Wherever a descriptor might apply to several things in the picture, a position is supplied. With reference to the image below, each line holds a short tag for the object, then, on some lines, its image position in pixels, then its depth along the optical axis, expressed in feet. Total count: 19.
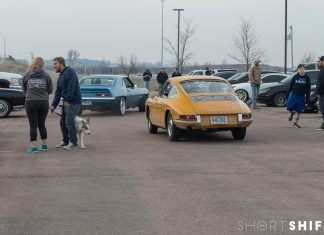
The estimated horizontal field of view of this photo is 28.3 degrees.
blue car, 70.03
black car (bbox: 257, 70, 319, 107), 86.12
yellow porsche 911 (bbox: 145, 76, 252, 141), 42.93
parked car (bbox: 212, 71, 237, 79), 137.39
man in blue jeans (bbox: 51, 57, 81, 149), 39.91
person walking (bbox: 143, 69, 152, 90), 127.44
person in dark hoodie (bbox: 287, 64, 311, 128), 55.06
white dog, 40.75
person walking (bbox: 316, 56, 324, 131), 51.42
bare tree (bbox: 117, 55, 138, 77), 208.42
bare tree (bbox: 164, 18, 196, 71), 197.60
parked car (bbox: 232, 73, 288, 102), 91.66
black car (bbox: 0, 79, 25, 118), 68.44
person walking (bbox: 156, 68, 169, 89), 113.39
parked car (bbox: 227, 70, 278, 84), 111.73
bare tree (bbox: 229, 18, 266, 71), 187.62
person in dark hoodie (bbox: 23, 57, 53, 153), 38.70
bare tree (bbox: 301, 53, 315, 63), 269.32
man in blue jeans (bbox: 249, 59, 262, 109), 79.87
